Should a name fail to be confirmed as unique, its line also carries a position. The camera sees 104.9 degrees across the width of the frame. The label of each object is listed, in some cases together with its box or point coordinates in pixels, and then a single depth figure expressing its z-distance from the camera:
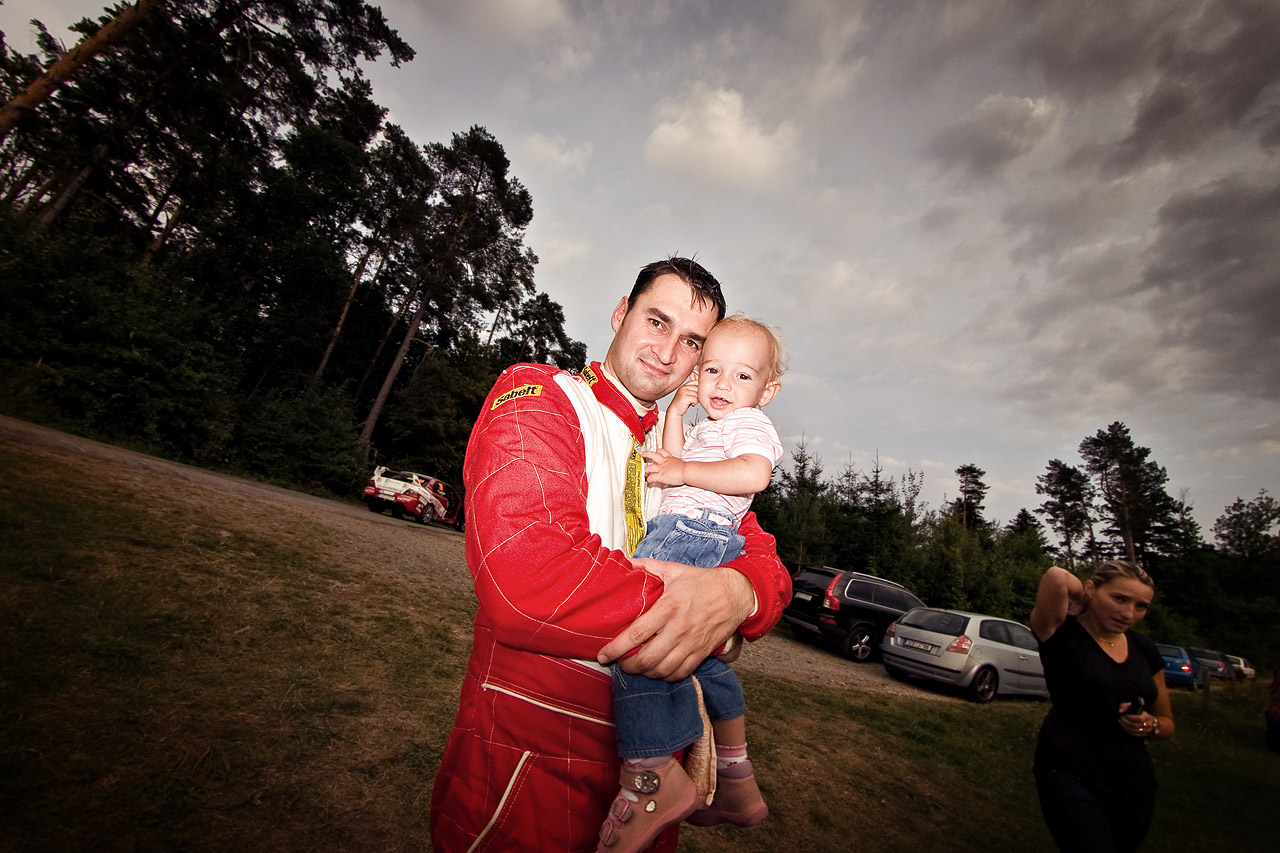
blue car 22.12
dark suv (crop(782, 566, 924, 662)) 11.53
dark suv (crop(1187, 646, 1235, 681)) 26.08
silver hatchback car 9.48
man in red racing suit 1.11
